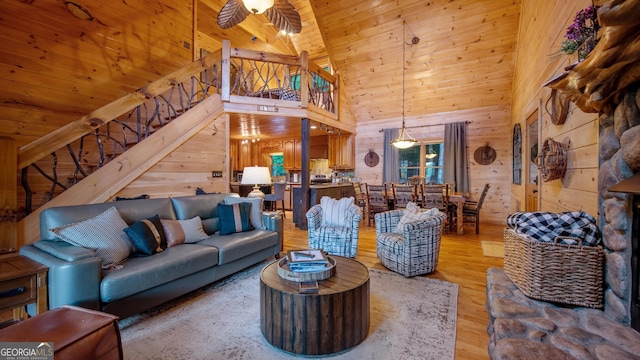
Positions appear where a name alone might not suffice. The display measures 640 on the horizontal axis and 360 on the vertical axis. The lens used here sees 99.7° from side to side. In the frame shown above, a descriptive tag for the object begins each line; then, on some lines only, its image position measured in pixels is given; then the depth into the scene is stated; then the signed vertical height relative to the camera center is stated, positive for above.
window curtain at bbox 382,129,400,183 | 7.08 +0.56
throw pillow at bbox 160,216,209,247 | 2.71 -0.54
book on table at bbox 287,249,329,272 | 2.01 -0.62
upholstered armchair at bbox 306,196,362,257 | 3.53 -0.64
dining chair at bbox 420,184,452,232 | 4.84 -0.29
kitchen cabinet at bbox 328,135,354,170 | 7.67 +0.83
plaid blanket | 1.78 -0.32
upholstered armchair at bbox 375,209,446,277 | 2.95 -0.74
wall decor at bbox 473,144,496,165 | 6.11 +0.59
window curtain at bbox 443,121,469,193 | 6.29 +0.58
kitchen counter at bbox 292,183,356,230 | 5.61 -0.40
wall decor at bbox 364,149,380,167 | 7.46 +0.59
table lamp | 4.05 +0.05
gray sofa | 1.80 -0.69
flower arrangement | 1.70 +0.97
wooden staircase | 2.68 +0.47
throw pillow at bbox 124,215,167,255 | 2.39 -0.52
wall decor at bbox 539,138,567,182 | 2.52 +0.19
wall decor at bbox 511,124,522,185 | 5.02 +0.50
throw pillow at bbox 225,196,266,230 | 3.52 -0.35
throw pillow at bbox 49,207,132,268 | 2.08 -0.46
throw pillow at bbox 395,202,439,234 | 3.14 -0.41
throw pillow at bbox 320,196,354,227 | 3.75 -0.45
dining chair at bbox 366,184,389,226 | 5.36 -0.37
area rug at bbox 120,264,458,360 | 1.77 -1.12
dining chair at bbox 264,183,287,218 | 6.23 -0.31
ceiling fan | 3.03 +1.91
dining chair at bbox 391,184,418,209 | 5.11 -0.27
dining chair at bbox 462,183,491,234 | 5.03 -0.61
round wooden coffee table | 1.71 -0.89
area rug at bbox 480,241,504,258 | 3.85 -1.04
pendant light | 5.30 +0.80
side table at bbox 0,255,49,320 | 1.54 -0.64
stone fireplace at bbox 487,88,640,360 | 1.36 -0.77
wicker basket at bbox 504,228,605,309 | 1.72 -0.61
